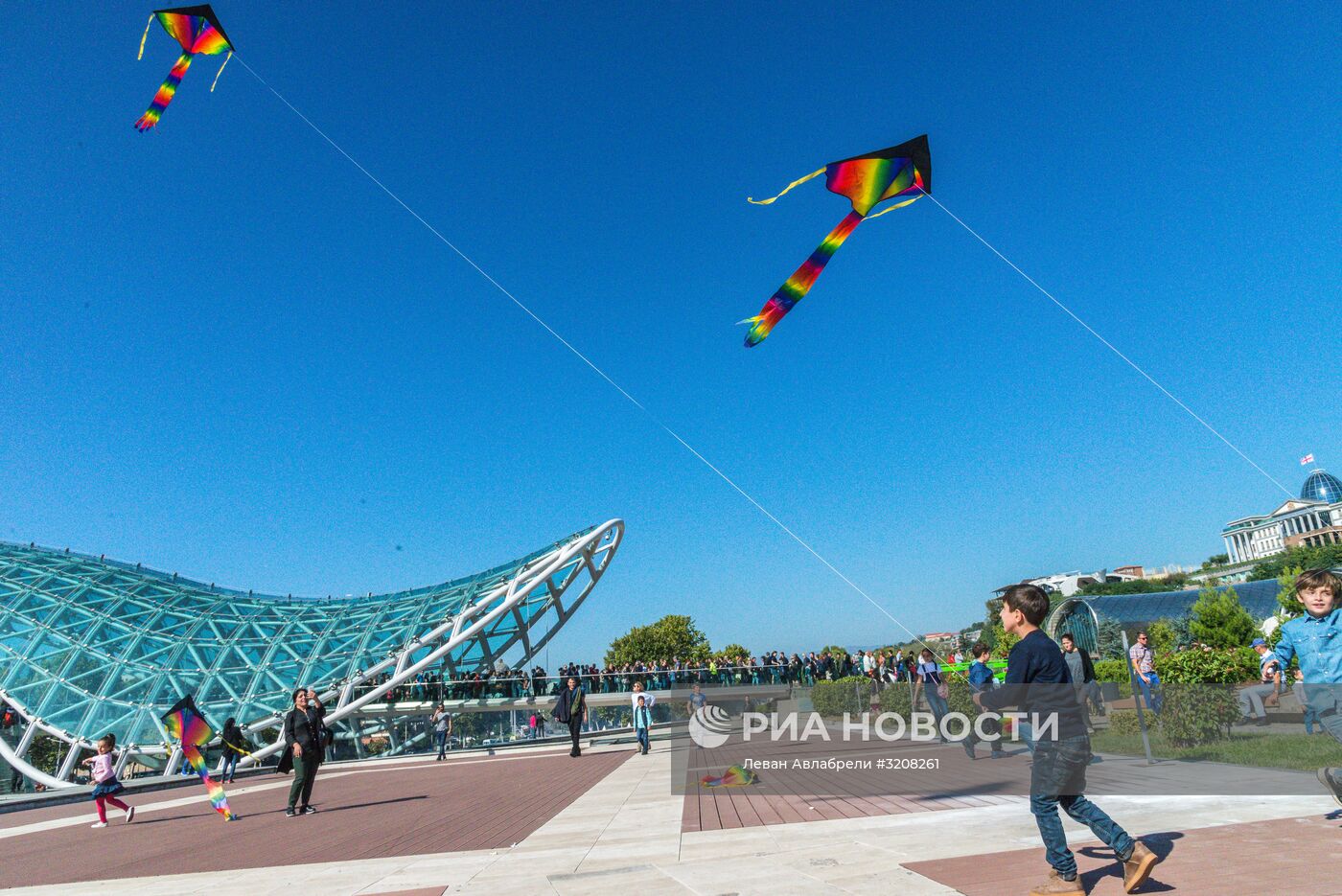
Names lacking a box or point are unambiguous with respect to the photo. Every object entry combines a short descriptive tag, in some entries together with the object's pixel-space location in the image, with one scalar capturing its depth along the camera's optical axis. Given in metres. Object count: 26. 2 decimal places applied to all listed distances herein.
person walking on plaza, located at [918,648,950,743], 13.27
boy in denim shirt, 5.00
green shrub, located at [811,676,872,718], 21.94
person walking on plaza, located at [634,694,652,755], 17.63
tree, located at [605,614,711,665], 84.56
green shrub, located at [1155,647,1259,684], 12.41
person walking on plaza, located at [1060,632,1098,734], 9.44
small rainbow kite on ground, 10.23
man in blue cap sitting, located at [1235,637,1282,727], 13.28
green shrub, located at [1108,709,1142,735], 12.06
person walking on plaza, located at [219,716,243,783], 17.74
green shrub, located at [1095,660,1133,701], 19.61
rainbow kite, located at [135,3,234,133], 9.65
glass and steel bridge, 27.84
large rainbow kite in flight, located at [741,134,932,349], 7.38
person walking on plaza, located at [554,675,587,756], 17.66
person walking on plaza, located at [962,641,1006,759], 10.36
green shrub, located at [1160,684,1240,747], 10.18
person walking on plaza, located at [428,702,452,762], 23.67
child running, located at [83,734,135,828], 11.84
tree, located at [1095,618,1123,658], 58.47
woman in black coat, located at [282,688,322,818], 11.22
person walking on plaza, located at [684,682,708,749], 21.31
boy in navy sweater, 4.32
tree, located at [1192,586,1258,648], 33.91
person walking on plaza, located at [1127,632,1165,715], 11.45
